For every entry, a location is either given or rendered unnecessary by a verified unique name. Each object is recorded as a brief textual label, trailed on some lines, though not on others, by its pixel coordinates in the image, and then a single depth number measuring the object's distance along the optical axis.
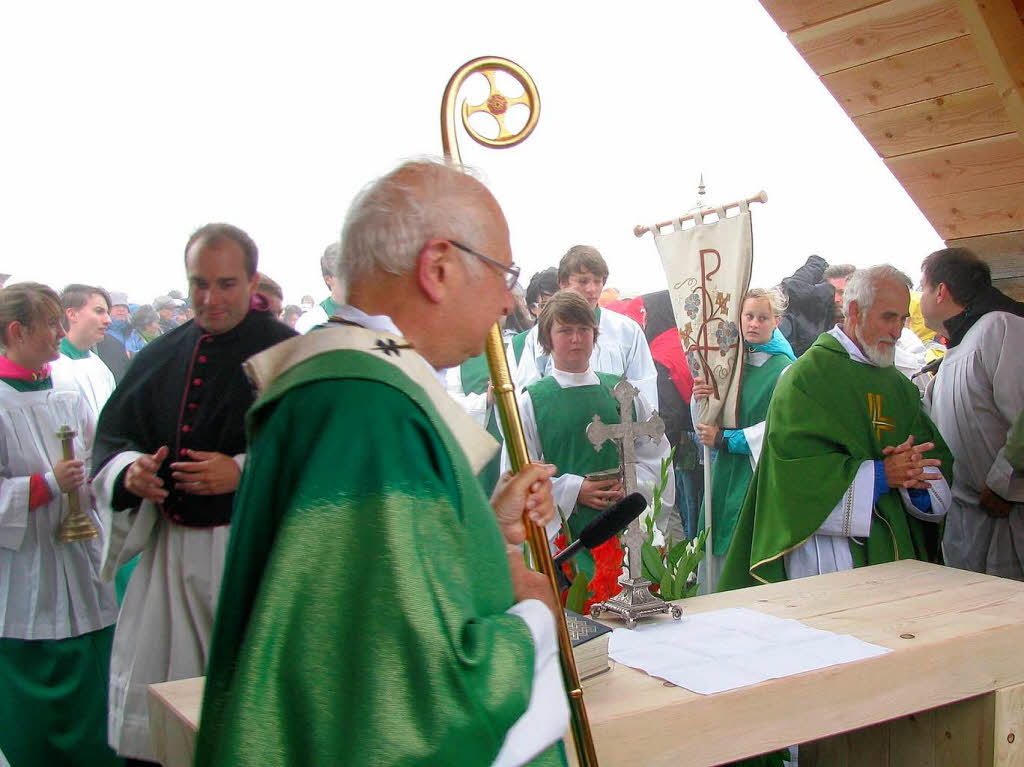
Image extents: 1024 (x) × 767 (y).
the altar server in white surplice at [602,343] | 5.06
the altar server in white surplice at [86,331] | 4.91
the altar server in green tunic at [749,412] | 5.14
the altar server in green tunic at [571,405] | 4.12
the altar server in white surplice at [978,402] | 4.23
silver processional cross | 2.49
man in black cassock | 2.74
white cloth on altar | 2.16
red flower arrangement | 2.58
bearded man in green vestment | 3.72
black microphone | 1.80
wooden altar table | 2.00
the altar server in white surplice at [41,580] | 3.51
